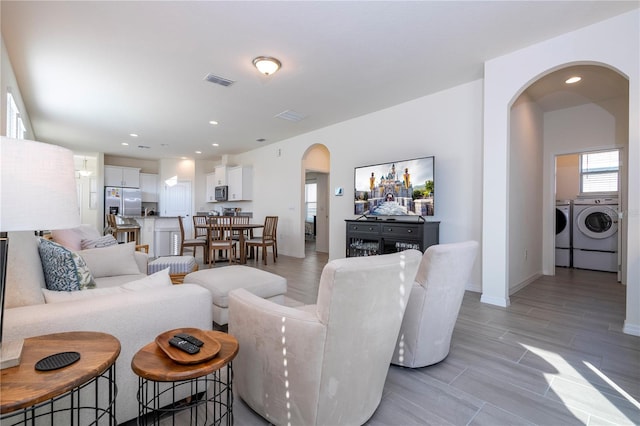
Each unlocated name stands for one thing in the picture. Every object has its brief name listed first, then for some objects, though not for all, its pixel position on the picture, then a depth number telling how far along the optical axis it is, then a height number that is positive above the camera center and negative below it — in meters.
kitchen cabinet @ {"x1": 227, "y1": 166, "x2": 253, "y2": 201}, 7.81 +0.74
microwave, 8.26 +0.52
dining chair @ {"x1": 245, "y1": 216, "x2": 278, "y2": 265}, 5.80 -0.59
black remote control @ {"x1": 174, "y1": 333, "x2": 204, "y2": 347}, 1.12 -0.51
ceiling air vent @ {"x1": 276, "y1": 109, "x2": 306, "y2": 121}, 4.93 +1.67
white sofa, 1.13 -0.43
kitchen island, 6.76 -0.58
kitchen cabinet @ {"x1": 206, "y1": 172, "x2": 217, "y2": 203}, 8.89 +0.73
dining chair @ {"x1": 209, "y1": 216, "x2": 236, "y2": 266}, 5.29 -0.54
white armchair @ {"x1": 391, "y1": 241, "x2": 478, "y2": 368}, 1.79 -0.60
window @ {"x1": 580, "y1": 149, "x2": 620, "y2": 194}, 5.31 +0.73
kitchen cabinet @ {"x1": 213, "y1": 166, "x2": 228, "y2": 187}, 8.35 +1.02
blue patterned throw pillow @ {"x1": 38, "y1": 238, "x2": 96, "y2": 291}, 1.59 -0.33
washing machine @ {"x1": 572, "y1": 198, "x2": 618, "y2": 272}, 5.09 -0.41
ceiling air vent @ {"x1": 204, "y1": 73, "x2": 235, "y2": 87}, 3.58 +1.66
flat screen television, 3.96 +0.34
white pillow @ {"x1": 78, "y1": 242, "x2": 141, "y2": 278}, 2.68 -0.48
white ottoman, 2.37 -0.63
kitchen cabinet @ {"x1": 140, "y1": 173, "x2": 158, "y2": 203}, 9.18 +0.74
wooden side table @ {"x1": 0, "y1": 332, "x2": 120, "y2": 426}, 0.73 -0.46
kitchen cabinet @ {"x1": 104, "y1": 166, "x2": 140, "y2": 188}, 8.38 +1.01
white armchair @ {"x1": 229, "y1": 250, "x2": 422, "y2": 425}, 1.15 -0.57
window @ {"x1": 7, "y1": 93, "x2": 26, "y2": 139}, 3.43 +1.17
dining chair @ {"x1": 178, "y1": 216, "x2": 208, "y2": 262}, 5.54 -0.62
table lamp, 0.80 +0.05
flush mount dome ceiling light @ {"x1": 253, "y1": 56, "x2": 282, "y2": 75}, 3.14 +1.61
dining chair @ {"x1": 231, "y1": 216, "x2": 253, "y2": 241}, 5.90 -0.40
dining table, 5.38 -0.35
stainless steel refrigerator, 8.36 +0.27
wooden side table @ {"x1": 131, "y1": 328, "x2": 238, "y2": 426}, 0.96 -0.54
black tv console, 3.77 -0.35
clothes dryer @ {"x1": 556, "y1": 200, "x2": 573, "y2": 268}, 5.65 -0.43
